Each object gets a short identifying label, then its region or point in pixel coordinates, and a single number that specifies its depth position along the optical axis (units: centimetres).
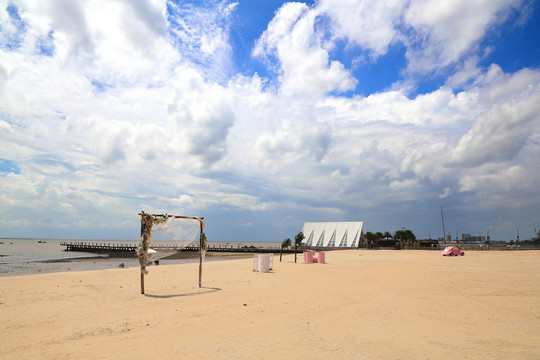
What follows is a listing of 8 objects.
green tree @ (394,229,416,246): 8325
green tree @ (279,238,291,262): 3511
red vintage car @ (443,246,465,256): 3975
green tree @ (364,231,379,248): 8331
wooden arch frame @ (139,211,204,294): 1289
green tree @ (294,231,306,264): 3439
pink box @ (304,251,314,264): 3034
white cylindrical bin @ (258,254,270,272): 2161
